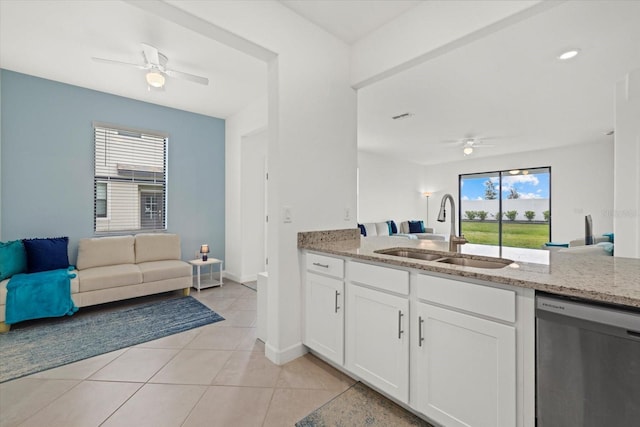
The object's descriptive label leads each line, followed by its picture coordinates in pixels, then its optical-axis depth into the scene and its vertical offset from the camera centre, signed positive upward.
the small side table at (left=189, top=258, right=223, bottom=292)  4.08 -0.93
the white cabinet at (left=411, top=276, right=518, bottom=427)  1.19 -0.69
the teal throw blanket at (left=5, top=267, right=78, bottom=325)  2.68 -0.83
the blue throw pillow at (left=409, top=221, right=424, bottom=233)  7.98 -0.38
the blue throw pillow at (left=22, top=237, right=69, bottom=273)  3.13 -0.47
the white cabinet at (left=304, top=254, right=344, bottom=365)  1.93 -0.69
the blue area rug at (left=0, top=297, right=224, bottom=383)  2.20 -1.14
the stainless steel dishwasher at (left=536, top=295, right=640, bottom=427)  0.95 -0.54
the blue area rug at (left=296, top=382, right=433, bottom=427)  1.54 -1.15
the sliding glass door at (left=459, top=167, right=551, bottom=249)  7.09 +0.18
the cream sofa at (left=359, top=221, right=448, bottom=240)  6.82 -0.43
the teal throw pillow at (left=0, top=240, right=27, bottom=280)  2.87 -0.48
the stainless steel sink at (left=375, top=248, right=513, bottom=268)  1.61 -0.29
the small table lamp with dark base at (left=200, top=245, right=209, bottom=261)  4.23 -0.57
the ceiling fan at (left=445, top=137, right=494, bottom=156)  5.83 +1.52
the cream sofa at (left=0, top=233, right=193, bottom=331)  3.13 -0.69
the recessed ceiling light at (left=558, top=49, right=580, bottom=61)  2.57 +1.49
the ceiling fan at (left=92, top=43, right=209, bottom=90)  2.54 +1.40
